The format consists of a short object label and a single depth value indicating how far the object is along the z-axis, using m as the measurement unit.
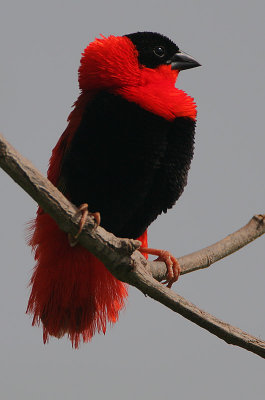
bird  7.13
